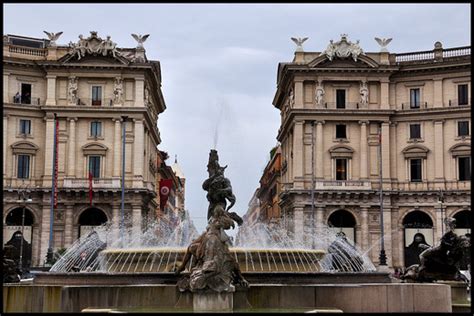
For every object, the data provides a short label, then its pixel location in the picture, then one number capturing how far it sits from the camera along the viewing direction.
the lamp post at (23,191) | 60.54
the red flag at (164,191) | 69.62
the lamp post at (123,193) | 59.77
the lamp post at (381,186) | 61.28
